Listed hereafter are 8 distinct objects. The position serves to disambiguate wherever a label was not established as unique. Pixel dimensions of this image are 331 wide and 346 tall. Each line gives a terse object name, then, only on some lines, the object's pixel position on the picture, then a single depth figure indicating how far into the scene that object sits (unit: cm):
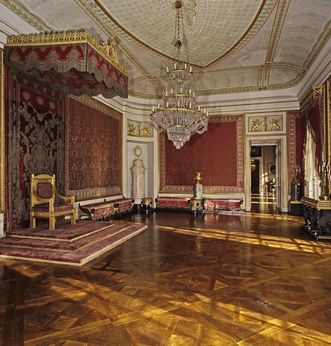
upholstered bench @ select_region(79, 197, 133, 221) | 677
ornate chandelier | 591
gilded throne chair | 503
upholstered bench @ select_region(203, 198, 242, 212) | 923
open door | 939
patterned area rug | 385
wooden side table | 517
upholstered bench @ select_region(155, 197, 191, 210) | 951
